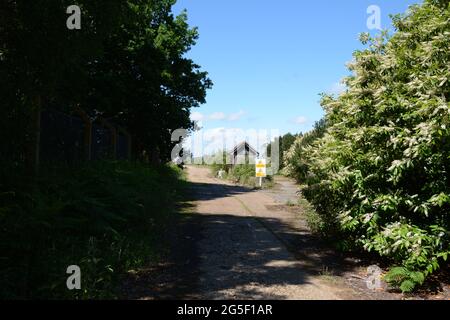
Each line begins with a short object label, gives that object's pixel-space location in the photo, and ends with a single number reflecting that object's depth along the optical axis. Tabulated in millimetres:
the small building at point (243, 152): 52906
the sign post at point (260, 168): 26988
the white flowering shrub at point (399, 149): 6336
